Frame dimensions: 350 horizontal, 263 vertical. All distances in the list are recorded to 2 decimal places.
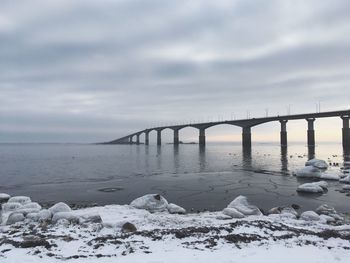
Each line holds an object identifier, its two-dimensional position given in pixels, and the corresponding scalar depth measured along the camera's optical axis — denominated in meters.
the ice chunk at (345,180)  29.47
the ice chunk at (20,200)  19.28
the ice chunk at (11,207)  17.52
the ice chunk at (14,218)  14.69
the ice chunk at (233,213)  15.76
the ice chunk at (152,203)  17.77
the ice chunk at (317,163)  41.45
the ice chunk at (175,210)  17.33
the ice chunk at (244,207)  16.41
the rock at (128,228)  12.53
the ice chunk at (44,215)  14.78
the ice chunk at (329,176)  31.45
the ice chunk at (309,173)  33.78
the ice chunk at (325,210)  16.66
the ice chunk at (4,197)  21.74
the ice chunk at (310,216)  15.09
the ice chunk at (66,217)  14.25
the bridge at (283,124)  106.12
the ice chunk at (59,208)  15.61
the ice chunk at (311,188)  24.31
